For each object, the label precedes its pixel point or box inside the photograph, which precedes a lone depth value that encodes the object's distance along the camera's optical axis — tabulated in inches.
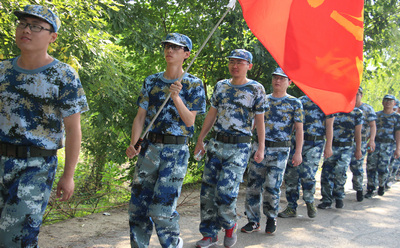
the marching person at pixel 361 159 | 372.2
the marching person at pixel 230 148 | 197.8
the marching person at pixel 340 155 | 326.6
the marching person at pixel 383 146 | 410.2
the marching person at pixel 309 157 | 287.1
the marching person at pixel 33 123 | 115.3
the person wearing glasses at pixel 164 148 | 160.9
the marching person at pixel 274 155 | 237.0
